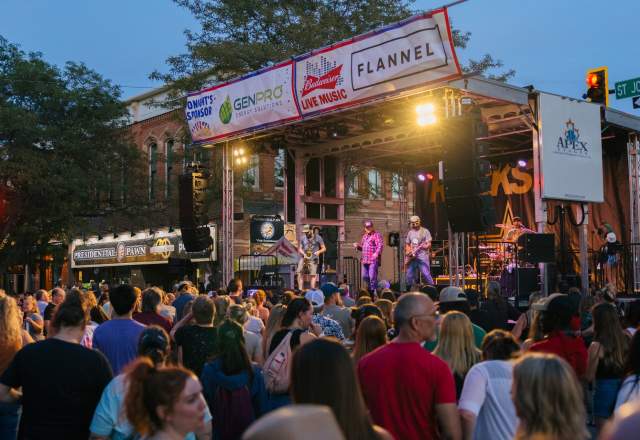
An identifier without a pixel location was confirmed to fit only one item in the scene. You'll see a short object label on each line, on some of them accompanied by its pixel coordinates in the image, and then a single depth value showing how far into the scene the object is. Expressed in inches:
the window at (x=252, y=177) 1172.7
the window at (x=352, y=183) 1125.9
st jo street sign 723.4
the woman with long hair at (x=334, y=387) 102.3
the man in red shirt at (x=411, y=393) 144.8
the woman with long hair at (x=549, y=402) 109.4
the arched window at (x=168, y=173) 1270.9
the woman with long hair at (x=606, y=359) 215.9
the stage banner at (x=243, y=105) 641.6
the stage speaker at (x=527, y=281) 571.2
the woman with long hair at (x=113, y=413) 152.9
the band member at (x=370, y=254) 732.7
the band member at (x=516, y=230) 736.3
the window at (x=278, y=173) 1225.9
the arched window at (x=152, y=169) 1396.9
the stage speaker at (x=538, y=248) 553.6
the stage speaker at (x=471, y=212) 529.7
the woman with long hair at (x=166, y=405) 114.8
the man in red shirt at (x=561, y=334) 208.4
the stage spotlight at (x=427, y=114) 589.6
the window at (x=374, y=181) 1326.3
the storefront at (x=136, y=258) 1122.0
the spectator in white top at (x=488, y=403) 152.6
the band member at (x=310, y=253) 758.1
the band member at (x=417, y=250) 690.8
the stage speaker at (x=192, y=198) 748.0
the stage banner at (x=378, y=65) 515.8
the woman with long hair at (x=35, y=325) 315.0
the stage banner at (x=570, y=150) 574.2
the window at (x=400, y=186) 886.1
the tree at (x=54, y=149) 997.8
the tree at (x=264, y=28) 1013.2
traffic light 665.0
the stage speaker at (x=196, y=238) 758.5
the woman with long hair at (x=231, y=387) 198.8
